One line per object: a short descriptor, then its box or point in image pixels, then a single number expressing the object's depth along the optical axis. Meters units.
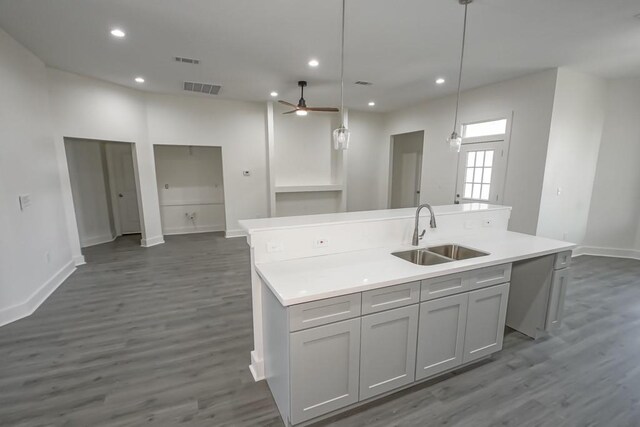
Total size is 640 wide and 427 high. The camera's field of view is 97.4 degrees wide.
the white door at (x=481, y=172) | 4.87
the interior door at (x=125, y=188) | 6.24
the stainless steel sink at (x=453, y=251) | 2.52
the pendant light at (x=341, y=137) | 2.35
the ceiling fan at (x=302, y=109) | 4.78
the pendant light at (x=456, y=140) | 2.88
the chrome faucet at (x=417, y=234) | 2.44
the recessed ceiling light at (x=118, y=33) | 3.01
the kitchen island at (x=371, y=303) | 1.61
